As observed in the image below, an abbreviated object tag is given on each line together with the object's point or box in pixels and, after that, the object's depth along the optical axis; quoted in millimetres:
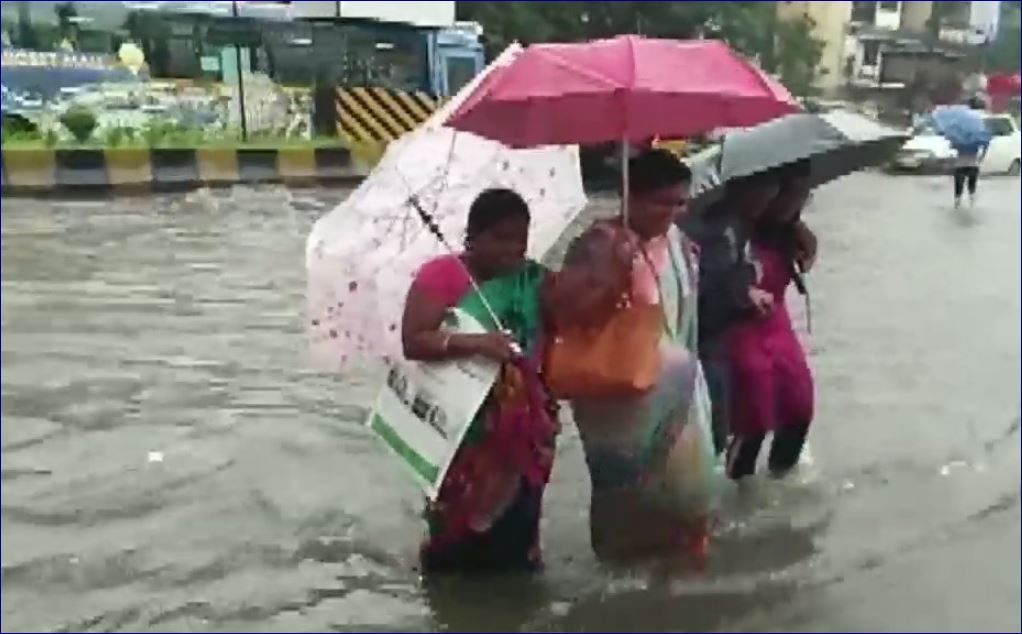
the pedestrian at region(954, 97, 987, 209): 18969
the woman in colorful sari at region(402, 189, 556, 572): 4145
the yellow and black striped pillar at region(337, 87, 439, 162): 20062
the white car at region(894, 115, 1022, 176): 27609
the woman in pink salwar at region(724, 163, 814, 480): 5352
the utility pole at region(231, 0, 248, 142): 19703
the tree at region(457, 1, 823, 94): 36562
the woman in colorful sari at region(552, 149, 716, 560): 4270
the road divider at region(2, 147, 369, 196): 16828
